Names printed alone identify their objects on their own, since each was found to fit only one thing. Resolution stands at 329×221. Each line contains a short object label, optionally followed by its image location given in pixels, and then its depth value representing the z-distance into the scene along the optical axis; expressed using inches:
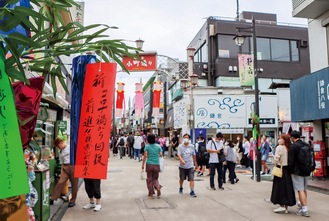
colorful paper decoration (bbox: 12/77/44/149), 121.9
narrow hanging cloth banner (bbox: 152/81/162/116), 1009.5
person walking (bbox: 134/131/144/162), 884.6
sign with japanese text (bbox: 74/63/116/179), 138.1
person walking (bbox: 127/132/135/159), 1018.1
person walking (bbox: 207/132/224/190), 440.2
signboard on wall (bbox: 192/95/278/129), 973.2
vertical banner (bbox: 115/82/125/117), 1039.6
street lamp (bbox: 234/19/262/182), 512.9
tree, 84.4
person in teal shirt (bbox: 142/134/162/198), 371.6
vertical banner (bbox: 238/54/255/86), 805.2
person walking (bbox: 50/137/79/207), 326.0
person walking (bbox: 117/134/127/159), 1035.7
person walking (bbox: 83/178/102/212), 312.8
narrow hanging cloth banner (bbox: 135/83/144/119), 1090.1
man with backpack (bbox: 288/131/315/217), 292.7
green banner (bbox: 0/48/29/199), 81.5
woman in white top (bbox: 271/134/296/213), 297.7
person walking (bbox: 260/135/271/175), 602.2
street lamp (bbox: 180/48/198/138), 836.4
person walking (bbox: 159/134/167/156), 1078.9
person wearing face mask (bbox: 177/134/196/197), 387.5
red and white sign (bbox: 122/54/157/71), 654.5
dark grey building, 1130.7
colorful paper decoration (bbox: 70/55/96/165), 157.0
